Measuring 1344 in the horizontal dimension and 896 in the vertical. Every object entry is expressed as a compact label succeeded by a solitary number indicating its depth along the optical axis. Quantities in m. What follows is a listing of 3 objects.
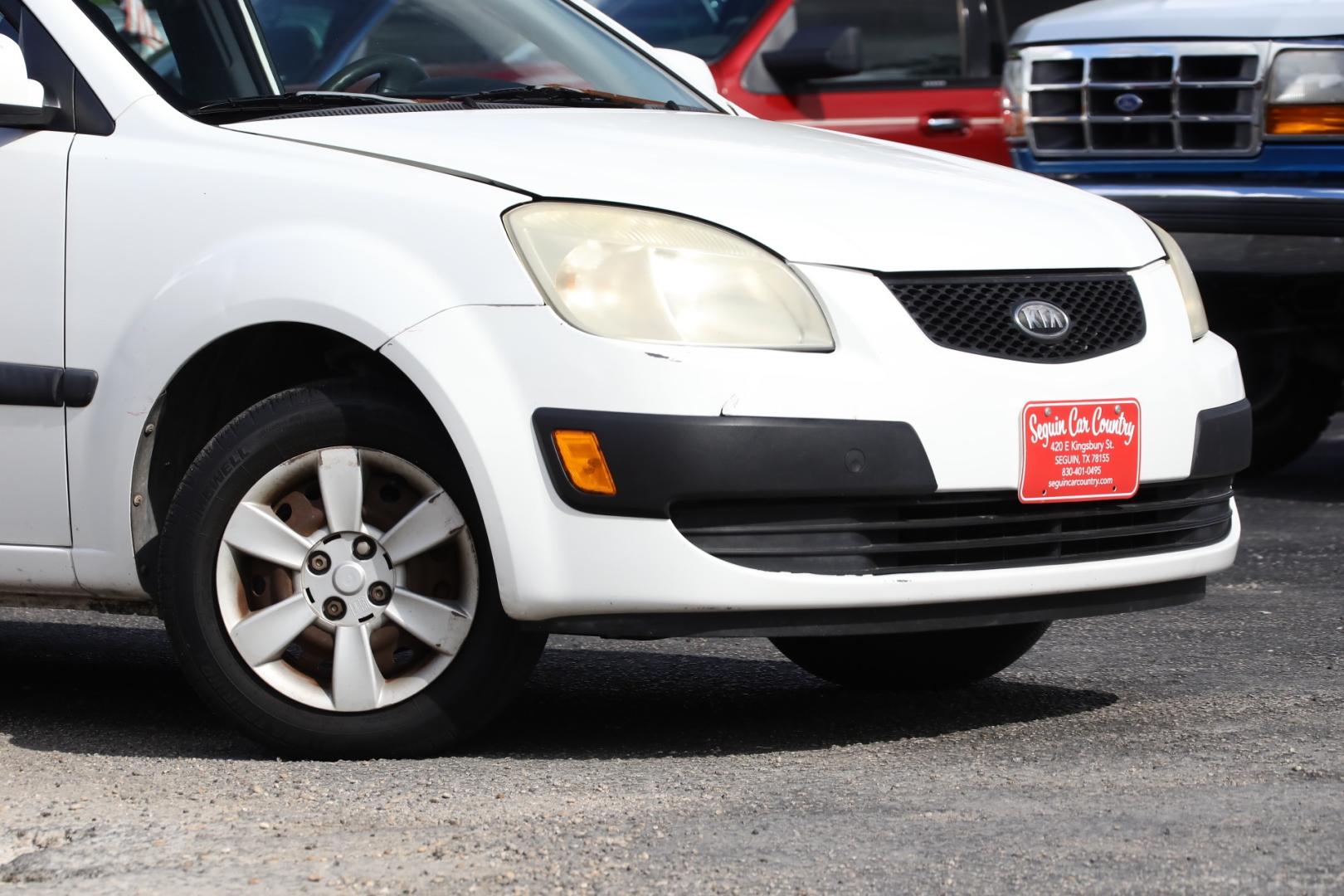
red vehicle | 16.75
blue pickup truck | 13.47
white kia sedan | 7.35
